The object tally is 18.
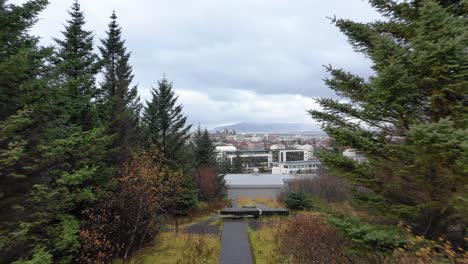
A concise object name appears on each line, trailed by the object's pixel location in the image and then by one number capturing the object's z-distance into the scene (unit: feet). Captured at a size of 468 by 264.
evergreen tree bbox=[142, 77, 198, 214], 75.88
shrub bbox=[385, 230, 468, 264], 15.33
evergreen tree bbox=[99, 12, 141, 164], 44.60
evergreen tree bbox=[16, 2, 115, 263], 19.22
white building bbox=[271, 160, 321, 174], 243.42
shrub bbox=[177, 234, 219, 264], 36.14
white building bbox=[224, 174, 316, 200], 124.47
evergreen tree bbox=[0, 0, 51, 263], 15.48
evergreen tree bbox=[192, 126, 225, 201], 95.69
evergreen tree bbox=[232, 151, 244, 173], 204.13
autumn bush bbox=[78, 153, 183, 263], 32.78
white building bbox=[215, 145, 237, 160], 312.50
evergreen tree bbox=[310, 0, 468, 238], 18.12
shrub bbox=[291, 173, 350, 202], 88.84
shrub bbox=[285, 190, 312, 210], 86.33
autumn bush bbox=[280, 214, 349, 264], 26.37
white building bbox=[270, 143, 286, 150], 396.28
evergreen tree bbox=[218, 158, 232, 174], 179.42
